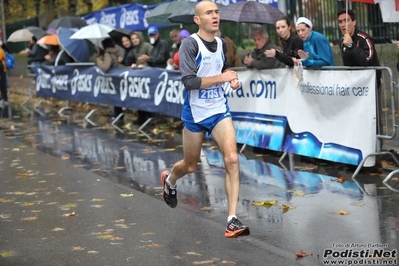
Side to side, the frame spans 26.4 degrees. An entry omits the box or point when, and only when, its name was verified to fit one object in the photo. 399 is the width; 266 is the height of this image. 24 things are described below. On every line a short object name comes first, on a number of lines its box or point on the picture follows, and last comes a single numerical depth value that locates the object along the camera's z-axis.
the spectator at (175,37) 17.22
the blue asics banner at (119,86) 16.22
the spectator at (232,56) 14.45
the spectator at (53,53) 24.19
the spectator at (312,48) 11.44
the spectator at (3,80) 26.27
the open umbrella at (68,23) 25.86
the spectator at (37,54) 26.86
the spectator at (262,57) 12.55
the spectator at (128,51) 18.20
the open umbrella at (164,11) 17.32
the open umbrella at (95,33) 20.28
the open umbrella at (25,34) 29.25
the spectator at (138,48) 17.97
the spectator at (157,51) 17.25
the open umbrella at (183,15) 16.30
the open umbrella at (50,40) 23.97
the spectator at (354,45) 10.85
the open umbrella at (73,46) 22.36
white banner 10.53
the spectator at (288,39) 12.14
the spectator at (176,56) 15.91
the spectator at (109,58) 18.98
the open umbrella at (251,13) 13.35
